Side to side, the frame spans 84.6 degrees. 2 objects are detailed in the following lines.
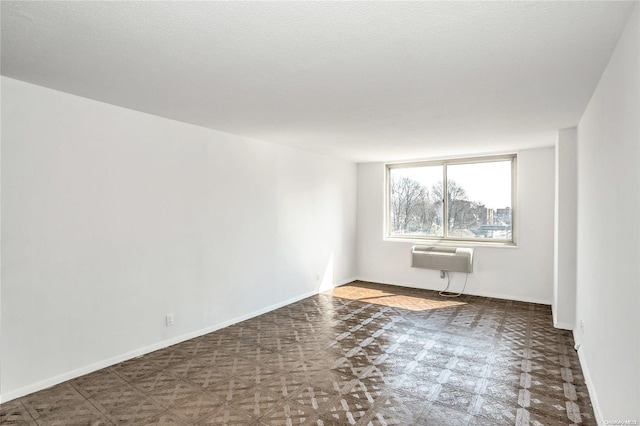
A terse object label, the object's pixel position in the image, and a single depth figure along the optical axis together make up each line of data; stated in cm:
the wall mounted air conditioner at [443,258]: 573
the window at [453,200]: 573
